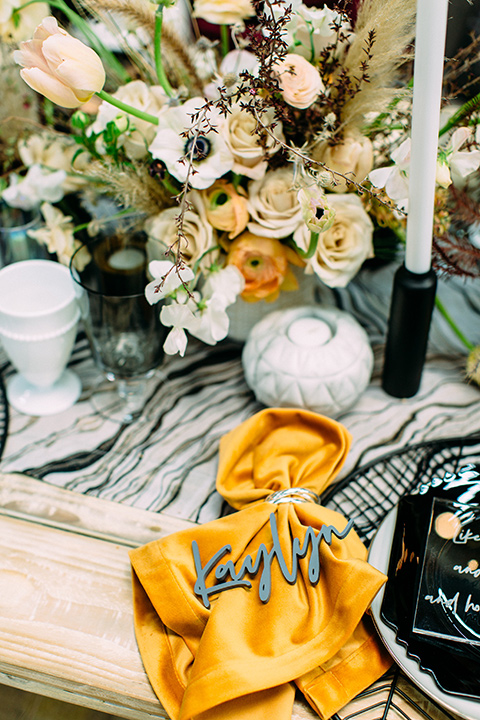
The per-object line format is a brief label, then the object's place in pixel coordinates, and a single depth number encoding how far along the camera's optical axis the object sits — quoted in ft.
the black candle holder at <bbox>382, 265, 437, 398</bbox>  2.01
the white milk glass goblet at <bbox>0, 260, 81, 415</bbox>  2.05
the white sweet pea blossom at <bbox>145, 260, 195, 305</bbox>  1.63
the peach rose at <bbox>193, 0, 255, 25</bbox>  1.96
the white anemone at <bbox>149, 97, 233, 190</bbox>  1.89
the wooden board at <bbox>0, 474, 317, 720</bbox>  1.55
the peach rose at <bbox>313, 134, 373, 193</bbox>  1.96
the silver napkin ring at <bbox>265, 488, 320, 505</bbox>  1.76
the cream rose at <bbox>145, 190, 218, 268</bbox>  2.06
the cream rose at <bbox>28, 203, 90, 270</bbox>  2.33
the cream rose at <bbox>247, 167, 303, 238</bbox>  2.00
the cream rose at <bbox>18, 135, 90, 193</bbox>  2.42
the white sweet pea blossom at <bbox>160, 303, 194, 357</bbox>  1.66
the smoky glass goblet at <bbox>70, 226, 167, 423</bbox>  2.10
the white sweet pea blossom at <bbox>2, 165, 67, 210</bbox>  2.34
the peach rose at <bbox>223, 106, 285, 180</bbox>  1.90
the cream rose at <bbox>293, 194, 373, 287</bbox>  2.05
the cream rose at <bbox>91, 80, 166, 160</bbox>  2.06
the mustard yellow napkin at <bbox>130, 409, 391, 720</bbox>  1.42
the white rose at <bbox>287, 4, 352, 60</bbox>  1.76
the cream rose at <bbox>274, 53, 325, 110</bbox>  1.77
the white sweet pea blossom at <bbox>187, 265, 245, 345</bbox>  1.90
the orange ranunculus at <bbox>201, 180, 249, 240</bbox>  2.01
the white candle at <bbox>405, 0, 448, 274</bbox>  1.53
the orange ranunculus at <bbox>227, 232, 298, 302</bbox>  2.10
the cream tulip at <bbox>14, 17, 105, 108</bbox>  1.46
